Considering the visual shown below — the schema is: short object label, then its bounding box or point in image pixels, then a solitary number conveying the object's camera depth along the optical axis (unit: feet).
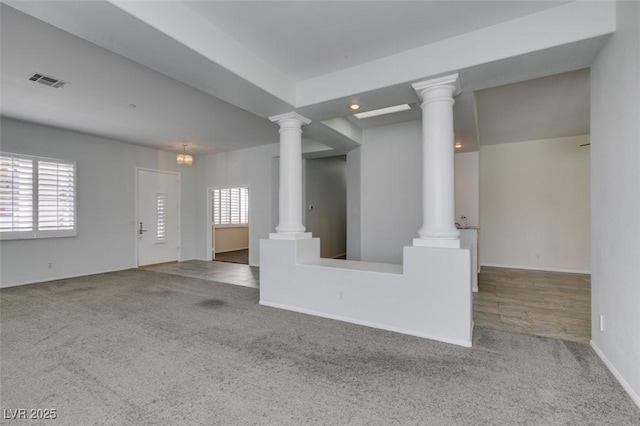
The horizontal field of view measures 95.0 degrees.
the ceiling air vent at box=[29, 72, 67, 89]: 11.17
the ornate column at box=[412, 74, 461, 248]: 9.62
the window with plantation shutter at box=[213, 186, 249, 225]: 31.81
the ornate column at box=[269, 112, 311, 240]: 13.03
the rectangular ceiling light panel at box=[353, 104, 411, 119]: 14.60
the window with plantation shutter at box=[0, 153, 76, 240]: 16.10
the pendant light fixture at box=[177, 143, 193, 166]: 20.53
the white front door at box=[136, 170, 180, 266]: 22.68
